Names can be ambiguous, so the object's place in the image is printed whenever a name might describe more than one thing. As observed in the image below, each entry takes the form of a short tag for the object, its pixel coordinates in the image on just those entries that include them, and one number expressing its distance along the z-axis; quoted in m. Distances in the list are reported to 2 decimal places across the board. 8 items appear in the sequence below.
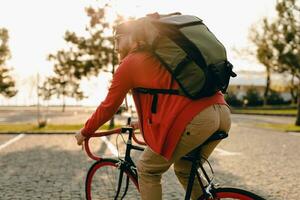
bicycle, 3.32
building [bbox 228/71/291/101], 60.78
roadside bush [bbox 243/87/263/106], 58.22
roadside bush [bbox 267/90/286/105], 60.66
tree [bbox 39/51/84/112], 65.00
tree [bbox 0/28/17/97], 51.71
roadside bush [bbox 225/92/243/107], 57.38
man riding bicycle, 3.18
